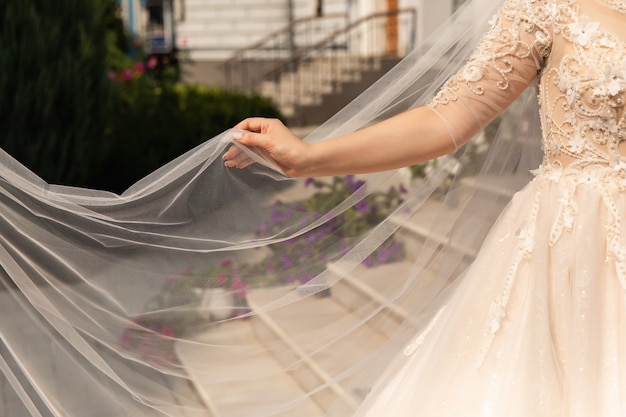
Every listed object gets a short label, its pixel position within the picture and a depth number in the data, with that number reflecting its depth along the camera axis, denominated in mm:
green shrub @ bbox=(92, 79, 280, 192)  9250
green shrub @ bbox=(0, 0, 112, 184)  6277
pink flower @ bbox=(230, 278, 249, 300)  2428
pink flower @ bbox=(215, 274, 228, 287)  2428
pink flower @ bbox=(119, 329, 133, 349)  2326
